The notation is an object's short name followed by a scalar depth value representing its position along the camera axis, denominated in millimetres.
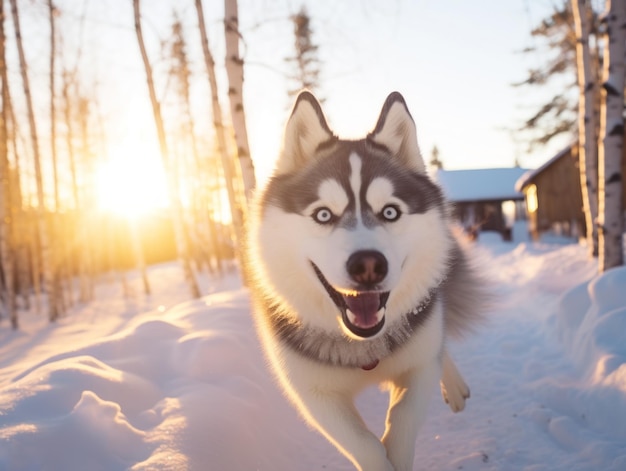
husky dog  2012
